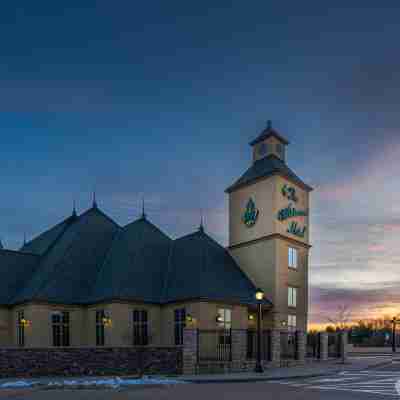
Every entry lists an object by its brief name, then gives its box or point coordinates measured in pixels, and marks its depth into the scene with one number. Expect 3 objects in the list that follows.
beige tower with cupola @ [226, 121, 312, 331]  31.95
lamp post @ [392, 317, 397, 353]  45.66
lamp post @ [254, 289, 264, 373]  23.00
